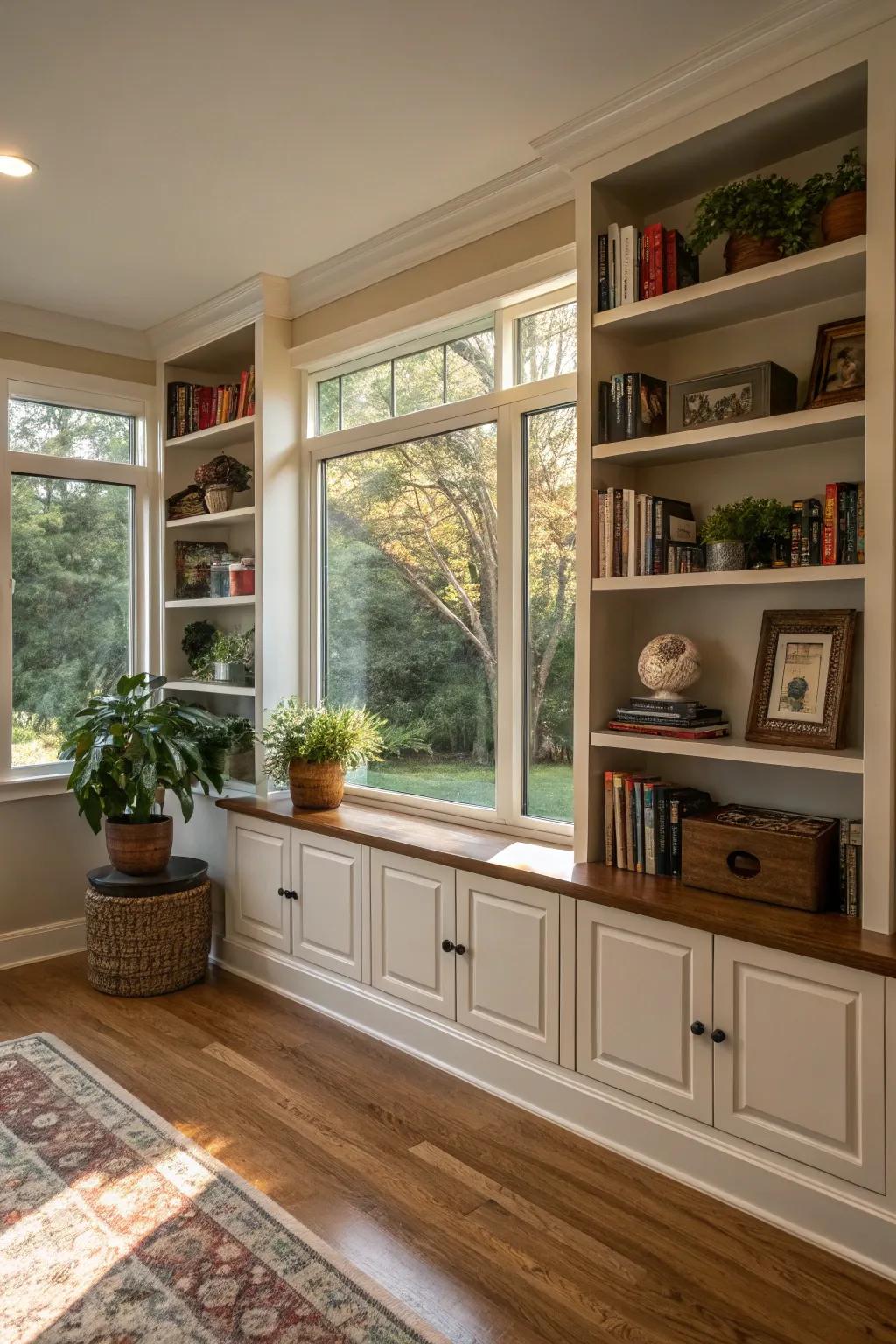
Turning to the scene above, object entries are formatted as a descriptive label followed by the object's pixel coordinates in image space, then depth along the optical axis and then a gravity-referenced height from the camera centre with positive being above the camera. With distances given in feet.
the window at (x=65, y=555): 13.64 +1.64
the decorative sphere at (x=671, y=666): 8.63 -0.02
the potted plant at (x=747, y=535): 7.94 +1.09
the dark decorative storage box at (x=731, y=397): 7.89 +2.28
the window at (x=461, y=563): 10.46 +1.23
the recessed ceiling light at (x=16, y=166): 9.44 +5.00
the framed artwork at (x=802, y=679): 7.69 -0.13
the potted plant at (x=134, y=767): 12.01 -1.30
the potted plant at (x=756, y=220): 7.70 +3.64
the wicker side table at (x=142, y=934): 11.89 -3.36
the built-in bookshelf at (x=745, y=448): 6.98 +1.88
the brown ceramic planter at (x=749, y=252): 7.86 +3.41
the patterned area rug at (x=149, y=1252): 6.27 -4.29
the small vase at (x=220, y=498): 13.91 +2.45
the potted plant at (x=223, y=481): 13.91 +2.69
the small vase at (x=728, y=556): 8.07 +0.91
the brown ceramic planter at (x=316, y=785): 11.94 -1.50
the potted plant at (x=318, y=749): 11.88 -1.05
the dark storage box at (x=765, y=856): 7.49 -1.57
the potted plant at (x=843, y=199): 7.30 +3.60
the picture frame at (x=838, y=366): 7.52 +2.39
